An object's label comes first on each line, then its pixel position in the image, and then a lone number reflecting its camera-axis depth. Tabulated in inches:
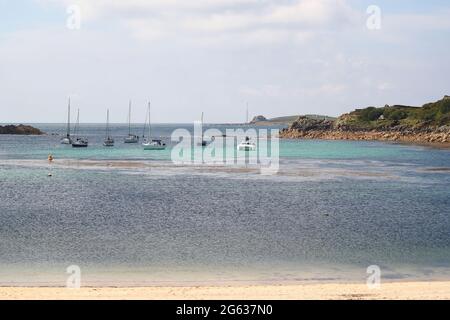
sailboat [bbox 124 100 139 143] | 6927.2
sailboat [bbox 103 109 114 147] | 6136.3
